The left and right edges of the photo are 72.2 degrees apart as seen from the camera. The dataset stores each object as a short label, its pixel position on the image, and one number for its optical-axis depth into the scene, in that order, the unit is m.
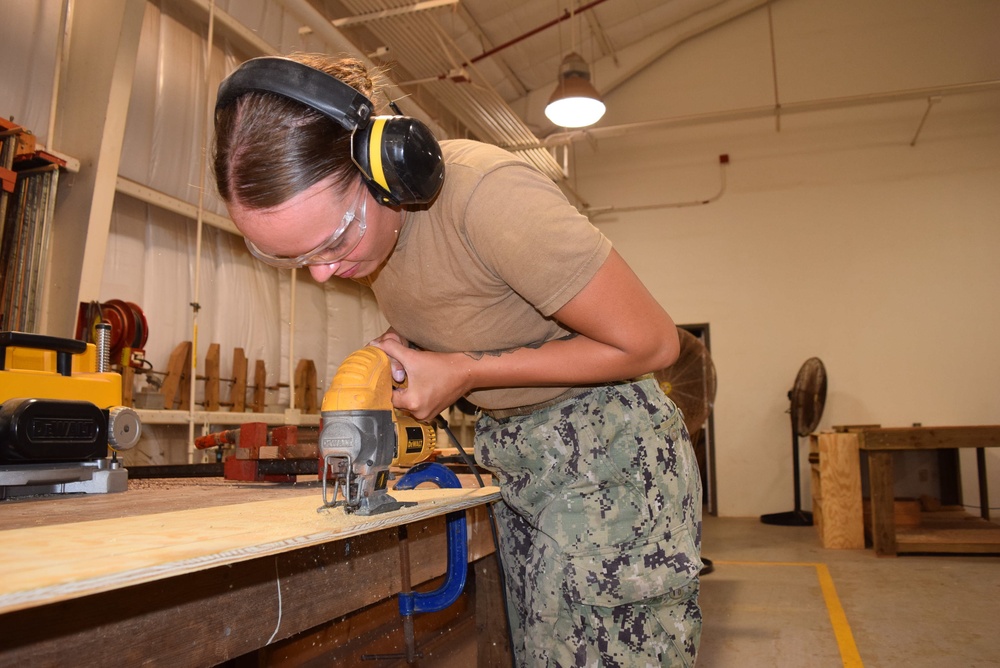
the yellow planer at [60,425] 1.33
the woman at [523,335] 0.99
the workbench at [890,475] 4.57
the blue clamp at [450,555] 1.49
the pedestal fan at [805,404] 6.63
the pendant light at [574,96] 5.19
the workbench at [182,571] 0.62
